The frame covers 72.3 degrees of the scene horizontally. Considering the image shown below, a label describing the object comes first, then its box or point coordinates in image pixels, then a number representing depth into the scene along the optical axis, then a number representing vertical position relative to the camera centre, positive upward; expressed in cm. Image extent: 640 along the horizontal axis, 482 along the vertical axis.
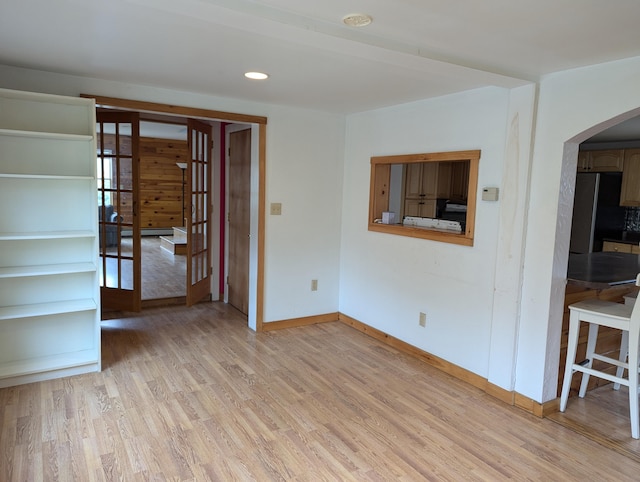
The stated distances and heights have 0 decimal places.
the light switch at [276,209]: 423 -13
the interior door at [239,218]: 462 -27
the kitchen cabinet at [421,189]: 546 +14
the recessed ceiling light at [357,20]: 184 +76
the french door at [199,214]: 474 -24
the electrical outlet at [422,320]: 370 -101
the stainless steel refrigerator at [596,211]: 541 -5
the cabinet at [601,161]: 540 +58
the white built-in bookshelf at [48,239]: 301 -38
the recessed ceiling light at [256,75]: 293 +81
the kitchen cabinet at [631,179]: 525 +35
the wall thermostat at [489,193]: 303 +6
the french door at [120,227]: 445 -39
